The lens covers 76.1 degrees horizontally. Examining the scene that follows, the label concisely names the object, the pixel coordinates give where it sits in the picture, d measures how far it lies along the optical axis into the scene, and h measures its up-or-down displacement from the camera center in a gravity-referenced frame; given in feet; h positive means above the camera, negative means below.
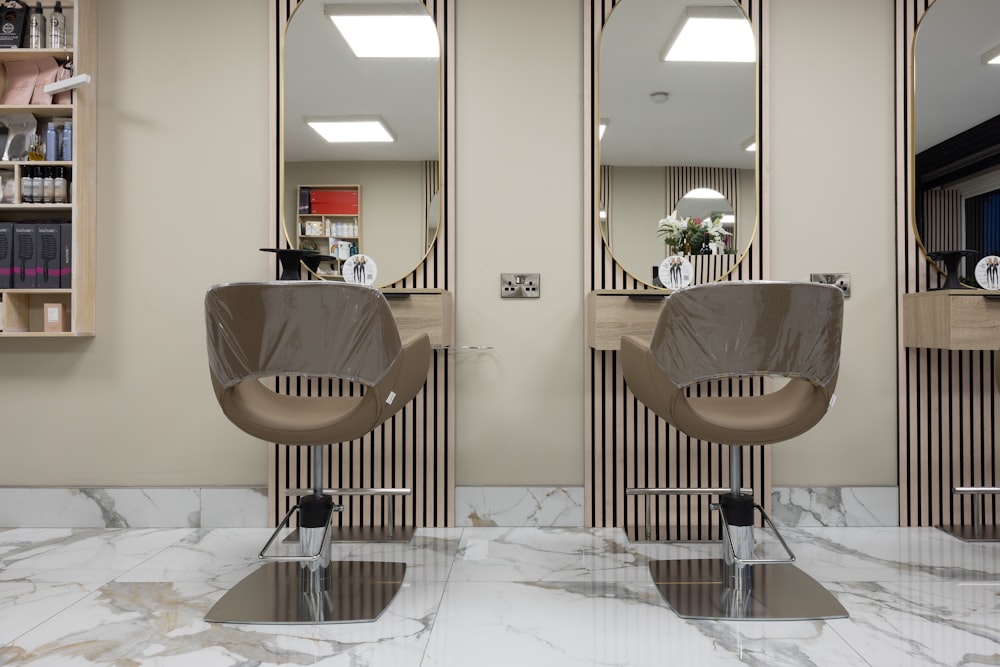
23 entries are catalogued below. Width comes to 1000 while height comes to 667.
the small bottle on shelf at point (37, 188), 8.87 +2.11
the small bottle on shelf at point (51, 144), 9.00 +2.76
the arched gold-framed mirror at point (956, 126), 9.18 +3.09
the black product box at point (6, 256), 8.86 +1.16
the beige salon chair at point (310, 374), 5.90 -0.32
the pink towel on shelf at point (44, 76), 9.10 +3.77
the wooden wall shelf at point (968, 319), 8.07 +0.27
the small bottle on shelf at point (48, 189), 8.90 +2.10
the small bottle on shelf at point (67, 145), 9.03 +2.75
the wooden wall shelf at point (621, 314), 8.46 +0.35
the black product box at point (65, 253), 8.91 +1.21
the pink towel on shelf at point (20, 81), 9.12 +3.73
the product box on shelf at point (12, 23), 9.07 +4.54
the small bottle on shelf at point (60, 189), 8.93 +2.11
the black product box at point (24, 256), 8.85 +1.16
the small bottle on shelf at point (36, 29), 9.08 +4.44
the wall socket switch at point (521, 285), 9.30 +0.80
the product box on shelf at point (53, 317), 9.03 +0.32
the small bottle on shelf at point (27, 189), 8.86 +2.09
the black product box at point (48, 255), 8.88 +1.18
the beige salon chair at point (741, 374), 5.94 -0.33
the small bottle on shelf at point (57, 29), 9.09 +4.43
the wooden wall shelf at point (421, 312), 8.43 +0.37
